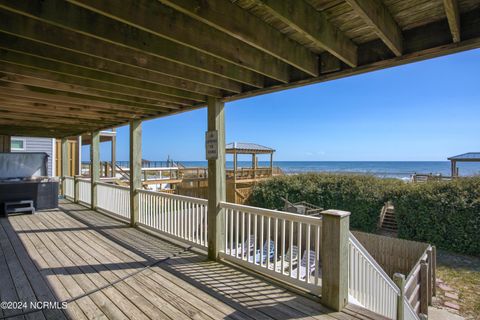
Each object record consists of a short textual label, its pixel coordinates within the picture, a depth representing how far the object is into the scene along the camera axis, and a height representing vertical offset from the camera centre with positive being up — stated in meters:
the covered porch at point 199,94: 1.79 +0.89
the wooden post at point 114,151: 11.93 +0.48
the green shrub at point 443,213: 6.41 -1.42
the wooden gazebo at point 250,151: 13.66 +0.55
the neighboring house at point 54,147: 9.88 +0.57
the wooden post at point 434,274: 4.64 -2.04
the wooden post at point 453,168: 13.82 -0.41
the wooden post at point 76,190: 8.17 -0.91
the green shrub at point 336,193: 8.09 -1.13
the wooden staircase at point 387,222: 8.04 -1.95
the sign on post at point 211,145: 3.62 +0.23
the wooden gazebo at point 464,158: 13.30 +0.12
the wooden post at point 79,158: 10.92 +0.14
